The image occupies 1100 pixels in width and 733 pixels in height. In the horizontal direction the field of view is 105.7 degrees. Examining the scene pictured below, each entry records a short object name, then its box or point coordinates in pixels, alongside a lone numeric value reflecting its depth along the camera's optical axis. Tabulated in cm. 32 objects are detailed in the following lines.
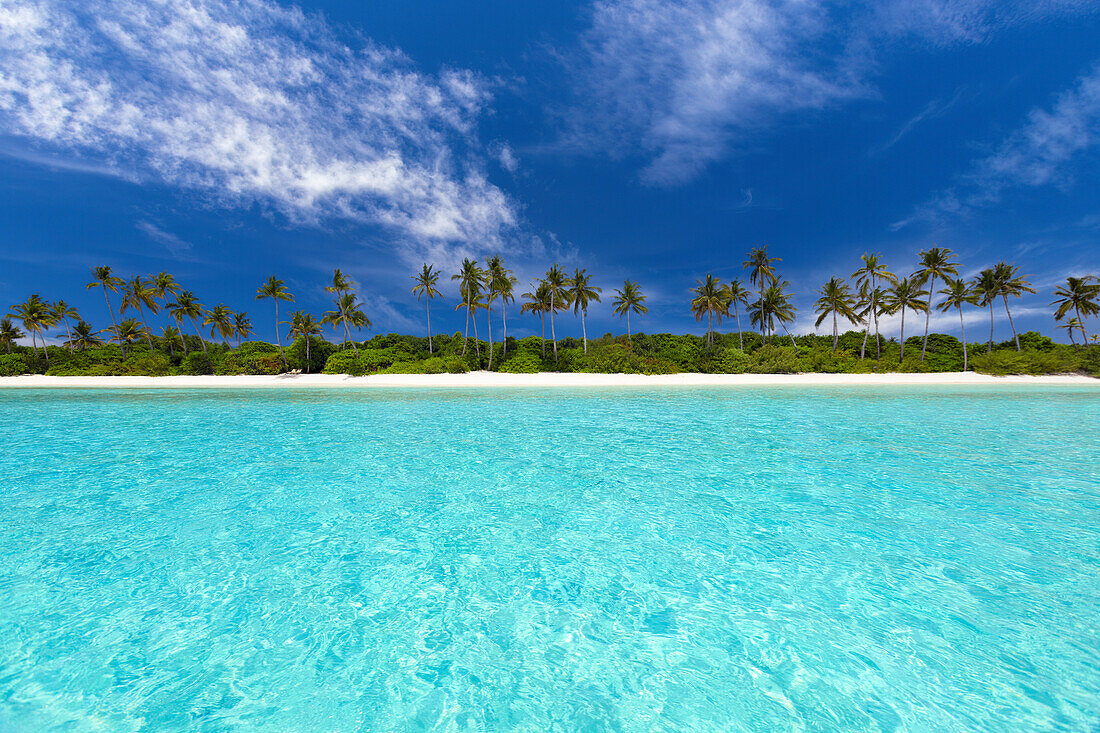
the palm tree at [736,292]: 5257
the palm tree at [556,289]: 4875
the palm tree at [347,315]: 5047
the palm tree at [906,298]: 4684
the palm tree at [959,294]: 4659
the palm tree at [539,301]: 4909
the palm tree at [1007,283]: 4441
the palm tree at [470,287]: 4859
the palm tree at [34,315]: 4888
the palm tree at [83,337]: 5491
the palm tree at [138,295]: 5262
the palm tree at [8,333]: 5022
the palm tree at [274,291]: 5044
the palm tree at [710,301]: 4959
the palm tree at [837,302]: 4859
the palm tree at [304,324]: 4853
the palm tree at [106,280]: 5078
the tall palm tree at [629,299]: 5162
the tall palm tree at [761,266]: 5200
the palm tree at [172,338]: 5362
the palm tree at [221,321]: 5475
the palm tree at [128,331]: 5297
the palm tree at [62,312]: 5173
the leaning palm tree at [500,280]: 4819
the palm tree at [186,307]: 5034
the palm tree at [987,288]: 4575
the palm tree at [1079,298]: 4459
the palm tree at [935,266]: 4531
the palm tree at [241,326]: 5959
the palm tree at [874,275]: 4697
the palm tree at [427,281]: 5044
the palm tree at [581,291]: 4981
